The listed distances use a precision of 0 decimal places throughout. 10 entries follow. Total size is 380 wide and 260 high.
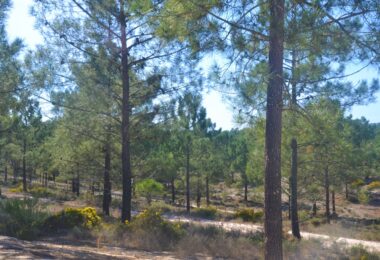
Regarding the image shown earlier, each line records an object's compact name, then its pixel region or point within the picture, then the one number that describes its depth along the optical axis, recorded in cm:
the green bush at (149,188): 3002
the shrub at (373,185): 5300
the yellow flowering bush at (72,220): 1240
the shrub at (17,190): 3765
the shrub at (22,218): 1076
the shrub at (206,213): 3109
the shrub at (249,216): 2622
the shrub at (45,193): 3388
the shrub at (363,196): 3234
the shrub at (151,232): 1137
